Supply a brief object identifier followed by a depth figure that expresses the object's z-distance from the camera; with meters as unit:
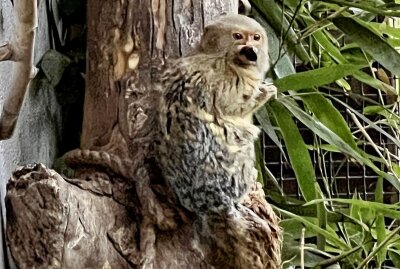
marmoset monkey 1.63
